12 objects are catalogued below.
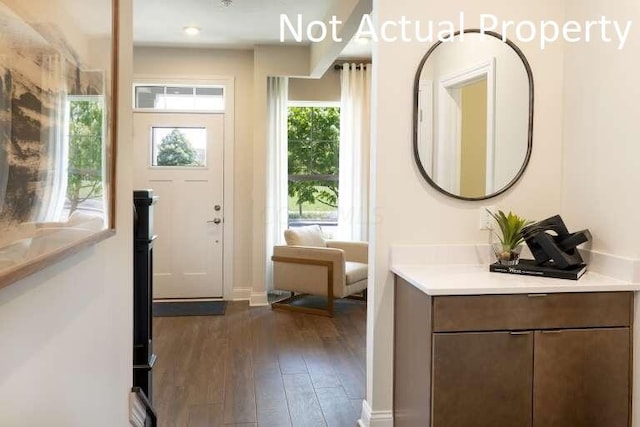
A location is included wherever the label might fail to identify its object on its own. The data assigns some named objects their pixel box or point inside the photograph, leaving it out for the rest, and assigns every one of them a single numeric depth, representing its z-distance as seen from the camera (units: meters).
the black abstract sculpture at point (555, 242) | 2.19
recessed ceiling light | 4.84
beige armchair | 5.04
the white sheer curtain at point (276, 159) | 5.81
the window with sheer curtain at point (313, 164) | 6.17
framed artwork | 0.72
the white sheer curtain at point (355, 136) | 5.95
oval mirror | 2.49
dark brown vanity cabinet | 1.97
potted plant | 2.38
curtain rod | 5.98
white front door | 5.58
